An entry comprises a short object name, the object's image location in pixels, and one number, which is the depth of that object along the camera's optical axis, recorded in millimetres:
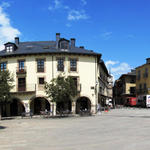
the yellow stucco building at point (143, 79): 52594
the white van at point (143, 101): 42000
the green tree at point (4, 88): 24319
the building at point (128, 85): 65575
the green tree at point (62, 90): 25031
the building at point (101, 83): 39400
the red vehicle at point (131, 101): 51850
